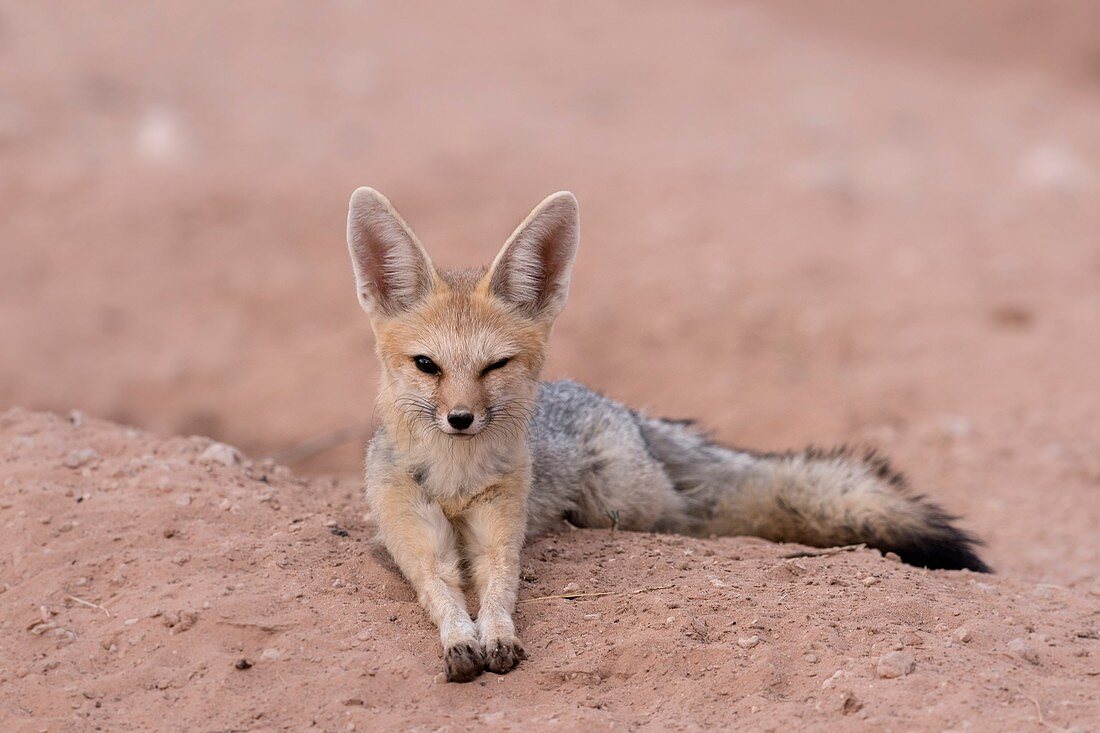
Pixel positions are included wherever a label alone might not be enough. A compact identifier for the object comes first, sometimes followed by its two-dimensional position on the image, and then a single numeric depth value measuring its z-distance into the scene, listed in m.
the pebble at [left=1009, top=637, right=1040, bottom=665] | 7.34
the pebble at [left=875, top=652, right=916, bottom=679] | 6.91
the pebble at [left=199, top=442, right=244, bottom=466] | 10.39
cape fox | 7.84
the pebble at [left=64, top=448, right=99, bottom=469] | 9.98
